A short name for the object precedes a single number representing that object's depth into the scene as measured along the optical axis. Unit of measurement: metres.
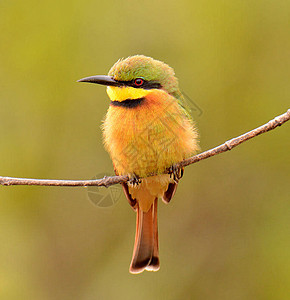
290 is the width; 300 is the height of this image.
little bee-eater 7.18
